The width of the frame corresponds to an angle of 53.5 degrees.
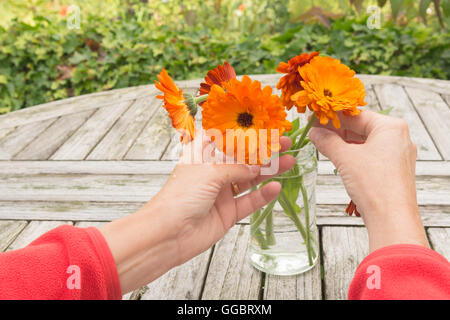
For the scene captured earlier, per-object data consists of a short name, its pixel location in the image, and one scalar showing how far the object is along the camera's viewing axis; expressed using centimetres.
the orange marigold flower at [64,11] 312
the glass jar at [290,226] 75
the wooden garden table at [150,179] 84
